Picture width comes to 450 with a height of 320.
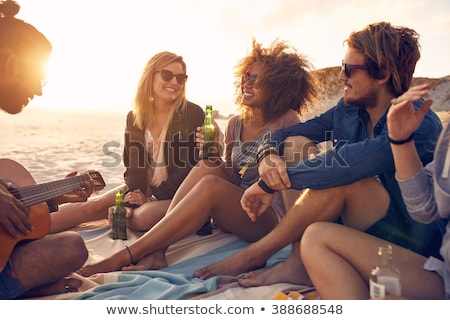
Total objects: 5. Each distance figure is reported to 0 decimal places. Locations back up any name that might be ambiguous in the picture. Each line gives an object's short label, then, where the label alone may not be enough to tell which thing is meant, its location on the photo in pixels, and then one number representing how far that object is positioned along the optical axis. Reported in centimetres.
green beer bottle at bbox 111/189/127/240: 427
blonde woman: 435
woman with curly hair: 338
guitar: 272
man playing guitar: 276
